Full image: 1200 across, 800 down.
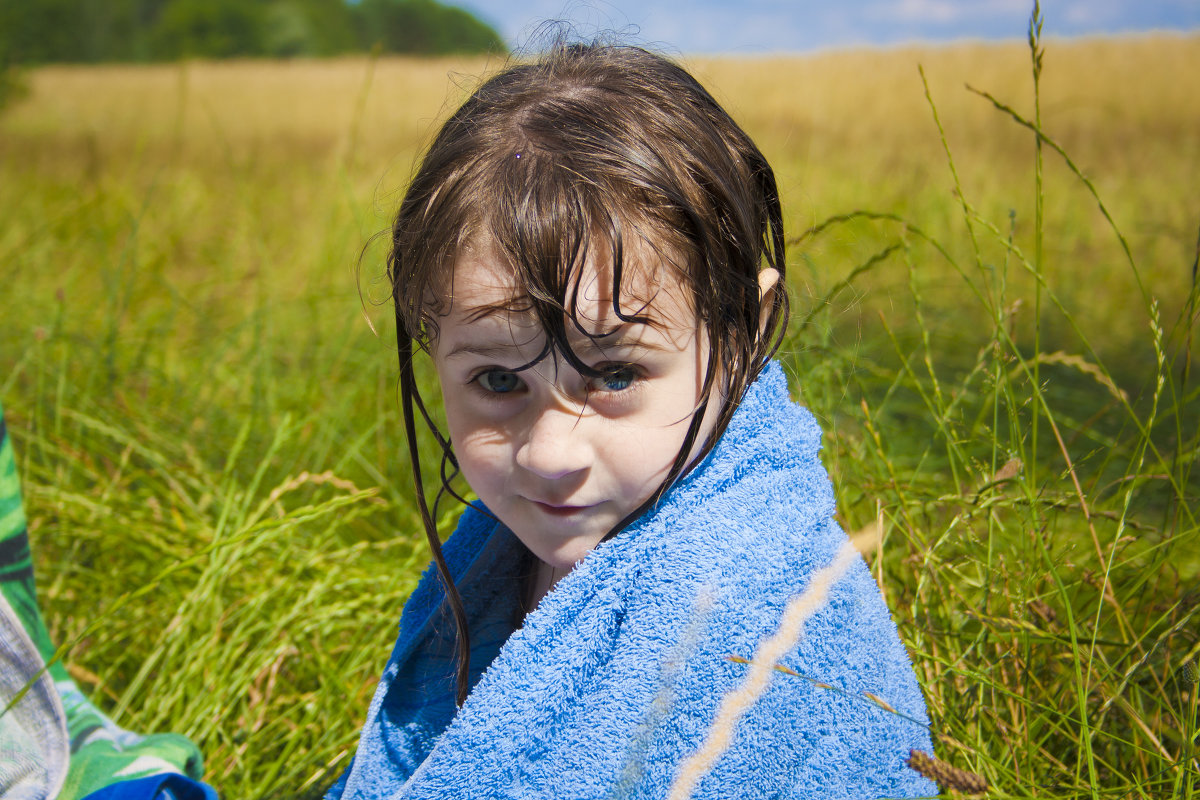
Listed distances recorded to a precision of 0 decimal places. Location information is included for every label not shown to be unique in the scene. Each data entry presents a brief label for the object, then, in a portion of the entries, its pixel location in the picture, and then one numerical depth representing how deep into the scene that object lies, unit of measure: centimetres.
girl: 84
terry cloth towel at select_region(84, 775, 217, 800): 107
